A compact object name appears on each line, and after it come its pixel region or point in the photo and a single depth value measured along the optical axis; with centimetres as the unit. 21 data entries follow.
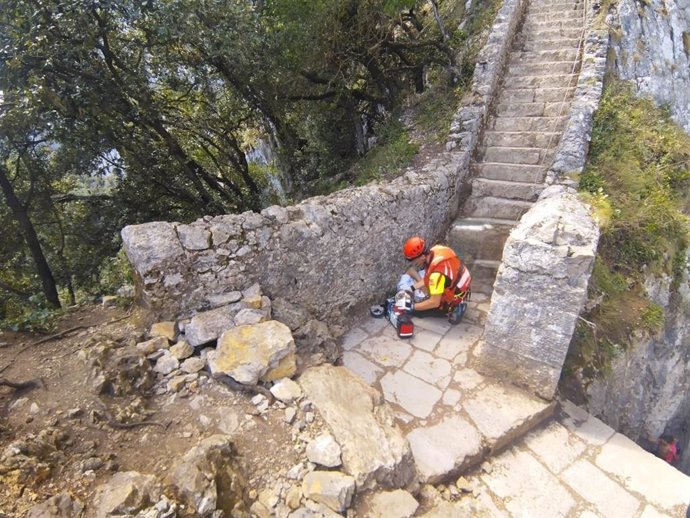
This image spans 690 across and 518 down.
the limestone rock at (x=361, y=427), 285
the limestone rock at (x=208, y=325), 351
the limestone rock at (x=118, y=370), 302
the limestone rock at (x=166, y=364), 331
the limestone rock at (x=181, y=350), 342
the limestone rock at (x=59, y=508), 205
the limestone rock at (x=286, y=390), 323
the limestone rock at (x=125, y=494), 215
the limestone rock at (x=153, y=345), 337
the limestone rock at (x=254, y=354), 327
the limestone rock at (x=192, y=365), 334
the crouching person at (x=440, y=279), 455
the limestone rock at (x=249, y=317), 367
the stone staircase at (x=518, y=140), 597
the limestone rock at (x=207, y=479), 232
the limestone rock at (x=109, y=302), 410
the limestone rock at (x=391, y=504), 271
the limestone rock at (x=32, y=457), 225
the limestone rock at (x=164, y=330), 353
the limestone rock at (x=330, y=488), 260
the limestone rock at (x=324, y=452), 280
